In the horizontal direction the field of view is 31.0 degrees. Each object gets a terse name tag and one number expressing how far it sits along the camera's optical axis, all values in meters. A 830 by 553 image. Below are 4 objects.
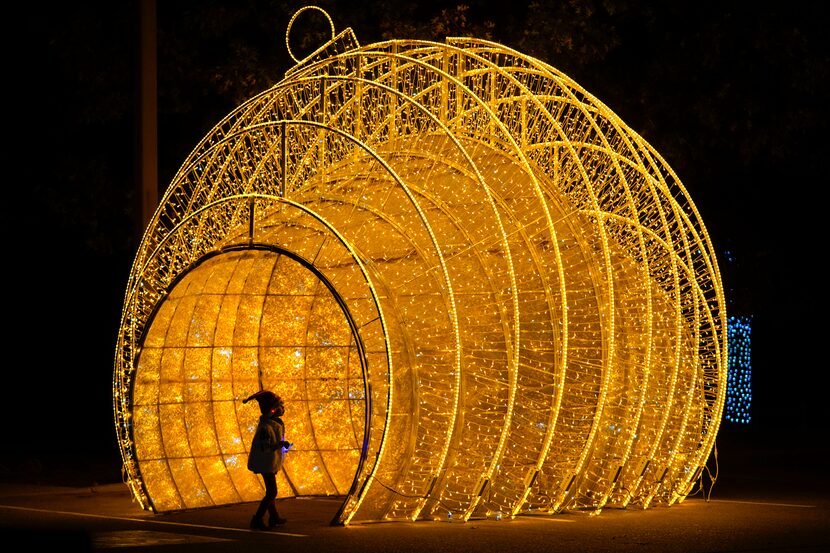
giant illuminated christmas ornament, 14.21
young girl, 14.19
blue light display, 30.66
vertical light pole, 18.61
